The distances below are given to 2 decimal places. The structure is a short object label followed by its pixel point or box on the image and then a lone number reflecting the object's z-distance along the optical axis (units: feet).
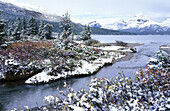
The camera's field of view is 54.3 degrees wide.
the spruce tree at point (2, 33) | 89.70
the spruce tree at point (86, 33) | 225.56
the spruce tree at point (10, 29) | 210.55
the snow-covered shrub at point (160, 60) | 32.63
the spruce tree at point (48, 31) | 199.56
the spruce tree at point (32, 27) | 194.80
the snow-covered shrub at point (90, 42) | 199.50
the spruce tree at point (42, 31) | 189.42
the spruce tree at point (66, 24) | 201.04
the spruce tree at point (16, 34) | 150.94
